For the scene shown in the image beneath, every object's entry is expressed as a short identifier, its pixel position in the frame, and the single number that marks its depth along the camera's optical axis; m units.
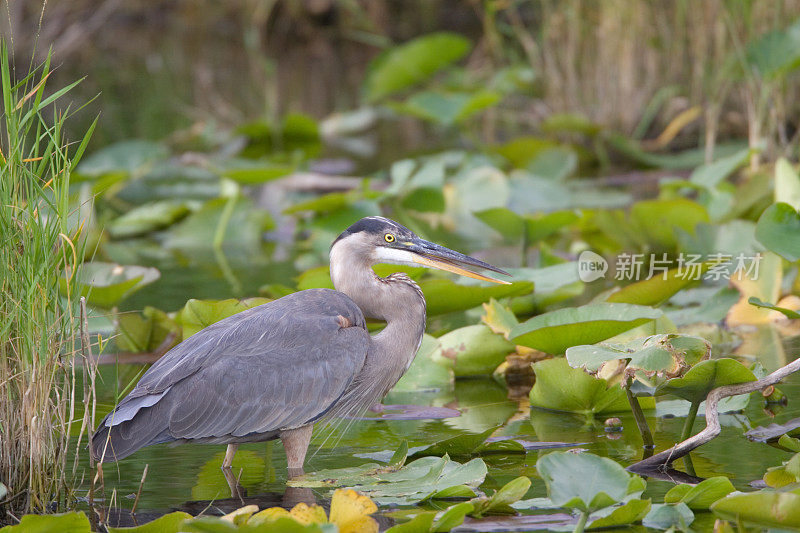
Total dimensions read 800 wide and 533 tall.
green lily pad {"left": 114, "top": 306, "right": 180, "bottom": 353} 9.24
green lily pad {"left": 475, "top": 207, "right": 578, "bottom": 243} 10.27
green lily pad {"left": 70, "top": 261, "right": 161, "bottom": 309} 9.09
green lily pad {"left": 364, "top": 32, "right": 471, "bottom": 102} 18.70
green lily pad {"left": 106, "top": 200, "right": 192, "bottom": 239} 14.85
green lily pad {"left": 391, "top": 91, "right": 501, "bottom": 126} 15.84
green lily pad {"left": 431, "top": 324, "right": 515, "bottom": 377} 8.74
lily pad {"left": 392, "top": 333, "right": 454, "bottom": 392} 8.65
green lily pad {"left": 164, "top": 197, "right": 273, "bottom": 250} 14.34
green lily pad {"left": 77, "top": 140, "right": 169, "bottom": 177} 16.05
